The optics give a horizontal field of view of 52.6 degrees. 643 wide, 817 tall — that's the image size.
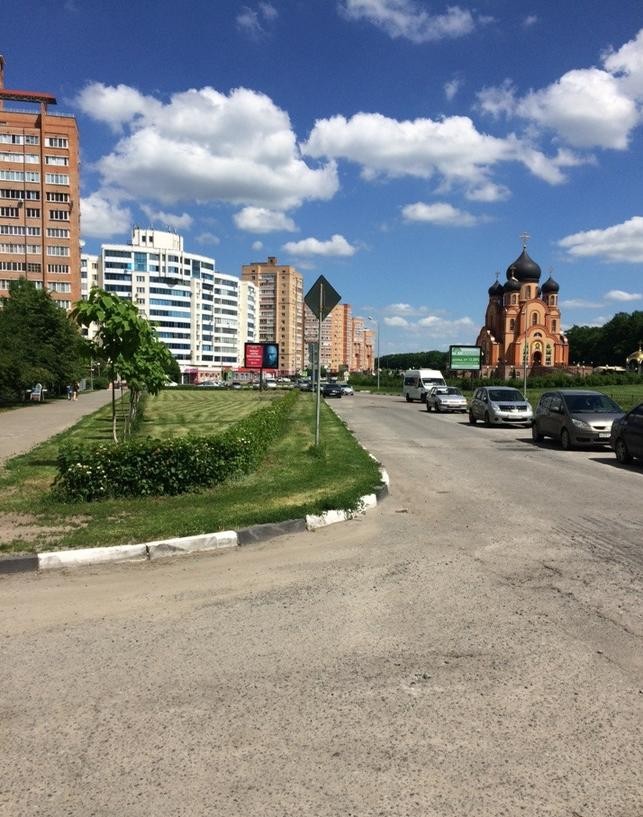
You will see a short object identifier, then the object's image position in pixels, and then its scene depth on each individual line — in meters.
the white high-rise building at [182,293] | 132.12
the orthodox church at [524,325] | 95.62
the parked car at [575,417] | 16.73
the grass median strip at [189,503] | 7.03
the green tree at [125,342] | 12.89
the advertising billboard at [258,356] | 68.56
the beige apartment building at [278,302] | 180.88
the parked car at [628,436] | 13.71
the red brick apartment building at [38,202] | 93.38
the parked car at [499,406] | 24.92
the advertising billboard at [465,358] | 74.38
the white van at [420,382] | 51.19
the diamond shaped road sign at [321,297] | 13.30
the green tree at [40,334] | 40.28
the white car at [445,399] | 36.38
